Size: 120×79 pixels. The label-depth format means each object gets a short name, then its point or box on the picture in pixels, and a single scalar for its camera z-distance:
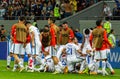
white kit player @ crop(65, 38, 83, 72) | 26.94
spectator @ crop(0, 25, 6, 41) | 40.86
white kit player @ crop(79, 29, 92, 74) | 27.30
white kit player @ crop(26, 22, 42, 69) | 27.34
